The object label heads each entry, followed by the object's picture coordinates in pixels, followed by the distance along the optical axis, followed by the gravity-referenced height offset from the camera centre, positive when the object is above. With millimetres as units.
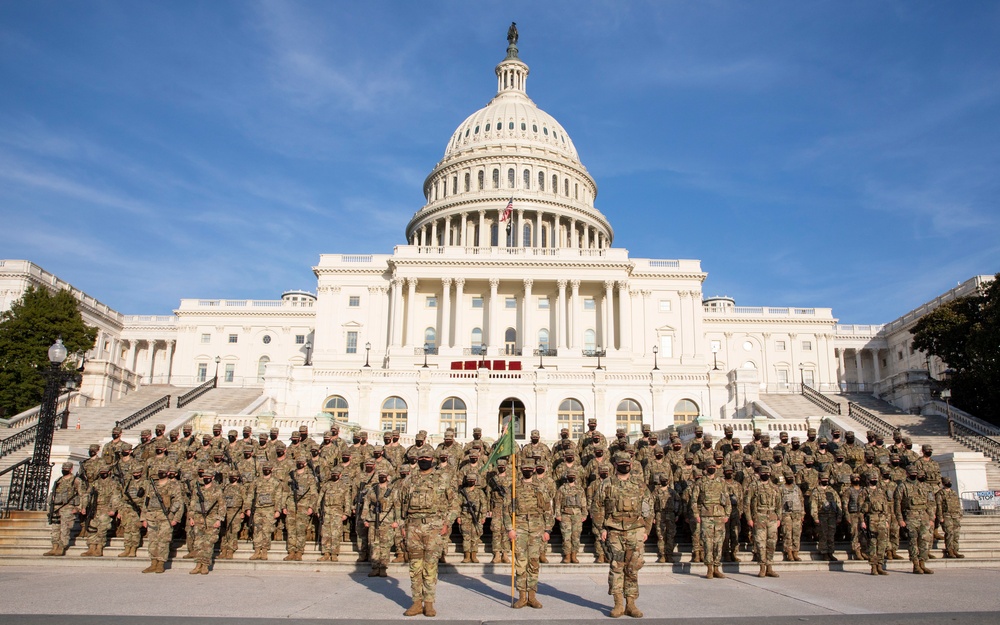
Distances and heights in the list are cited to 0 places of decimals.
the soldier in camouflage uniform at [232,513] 15195 -529
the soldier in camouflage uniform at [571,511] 13969 -340
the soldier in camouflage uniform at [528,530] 11086 -558
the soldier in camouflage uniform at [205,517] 14117 -586
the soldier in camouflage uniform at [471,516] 15016 -480
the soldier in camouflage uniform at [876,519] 14695 -374
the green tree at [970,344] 39562 +8956
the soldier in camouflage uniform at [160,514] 14188 -555
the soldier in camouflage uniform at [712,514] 14000 -323
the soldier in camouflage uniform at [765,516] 14281 -350
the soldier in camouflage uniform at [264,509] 15047 -440
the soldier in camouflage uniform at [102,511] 15500 -554
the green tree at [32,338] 44312 +9070
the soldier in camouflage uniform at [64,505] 15594 -454
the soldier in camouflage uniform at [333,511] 14906 -439
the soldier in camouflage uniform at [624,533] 10469 -547
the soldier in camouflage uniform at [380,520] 13891 -570
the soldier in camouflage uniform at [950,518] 15891 -340
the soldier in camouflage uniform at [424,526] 10414 -489
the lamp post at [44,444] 18562 +940
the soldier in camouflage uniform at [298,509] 15125 -425
